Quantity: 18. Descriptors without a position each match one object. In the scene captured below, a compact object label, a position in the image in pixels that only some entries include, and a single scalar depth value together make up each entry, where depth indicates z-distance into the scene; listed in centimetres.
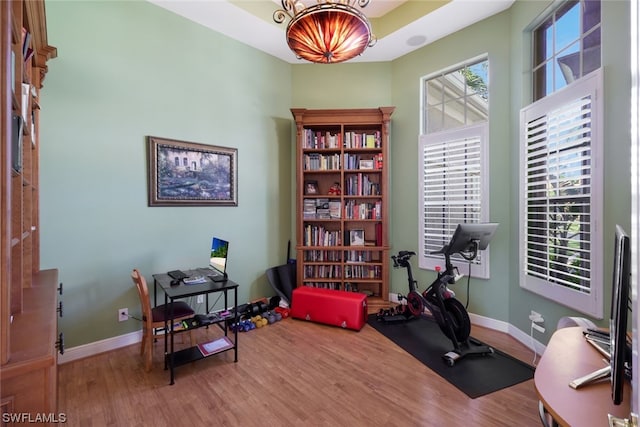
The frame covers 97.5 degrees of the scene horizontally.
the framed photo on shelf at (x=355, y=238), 407
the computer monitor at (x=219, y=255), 273
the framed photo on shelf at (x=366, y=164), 406
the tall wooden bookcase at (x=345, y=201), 396
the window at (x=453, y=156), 333
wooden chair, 234
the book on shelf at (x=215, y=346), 250
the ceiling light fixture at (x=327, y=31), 185
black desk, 230
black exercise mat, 223
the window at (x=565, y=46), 226
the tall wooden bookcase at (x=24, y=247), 88
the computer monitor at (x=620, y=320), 83
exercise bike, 258
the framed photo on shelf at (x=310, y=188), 412
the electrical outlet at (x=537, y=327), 264
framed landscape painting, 299
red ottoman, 321
